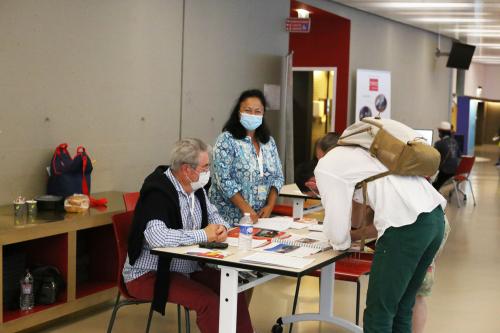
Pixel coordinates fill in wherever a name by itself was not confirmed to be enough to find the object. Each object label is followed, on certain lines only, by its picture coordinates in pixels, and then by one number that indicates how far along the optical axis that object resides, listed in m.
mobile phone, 3.70
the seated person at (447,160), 11.78
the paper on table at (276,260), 3.37
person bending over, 3.30
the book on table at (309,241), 3.86
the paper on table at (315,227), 4.36
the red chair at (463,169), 12.30
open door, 9.05
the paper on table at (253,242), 3.83
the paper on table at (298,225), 4.41
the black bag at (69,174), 5.50
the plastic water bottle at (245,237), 3.68
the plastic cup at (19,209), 4.80
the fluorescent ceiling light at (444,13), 12.29
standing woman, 4.91
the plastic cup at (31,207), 4.91
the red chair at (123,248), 4.00
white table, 3.32
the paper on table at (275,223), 4.37
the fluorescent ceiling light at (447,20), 13.08
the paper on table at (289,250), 3.64
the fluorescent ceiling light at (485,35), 15.34
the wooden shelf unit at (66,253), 4.56
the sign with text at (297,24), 8.94
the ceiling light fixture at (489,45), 17.69
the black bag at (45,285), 4.79
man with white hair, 3.75
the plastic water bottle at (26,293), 4.68
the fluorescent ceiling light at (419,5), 11.30
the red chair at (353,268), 4.60
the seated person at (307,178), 5.37
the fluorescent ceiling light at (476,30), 14.64
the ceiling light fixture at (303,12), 10.89
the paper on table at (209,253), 3.51
